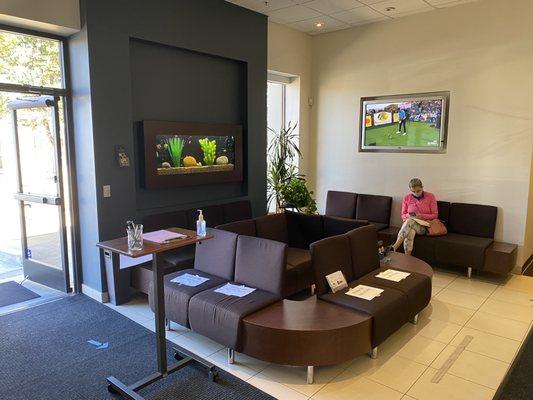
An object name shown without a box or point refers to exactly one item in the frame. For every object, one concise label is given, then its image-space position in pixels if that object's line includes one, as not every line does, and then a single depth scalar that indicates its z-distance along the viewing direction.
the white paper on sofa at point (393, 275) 3.65
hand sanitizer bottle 2.98
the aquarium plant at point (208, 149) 5.10
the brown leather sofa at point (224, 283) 2.99
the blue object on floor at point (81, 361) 2.74
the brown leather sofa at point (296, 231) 4.12
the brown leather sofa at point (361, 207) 6.07
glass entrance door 4.27
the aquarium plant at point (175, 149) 4.71
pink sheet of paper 2.75
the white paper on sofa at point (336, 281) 3.28
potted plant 5.91
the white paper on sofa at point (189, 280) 3.45
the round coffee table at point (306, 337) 2.75
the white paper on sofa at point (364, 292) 3.20
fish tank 4.49
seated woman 5.26
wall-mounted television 5.57
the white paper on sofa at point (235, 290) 3.20
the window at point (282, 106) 6.66
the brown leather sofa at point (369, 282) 3.06
